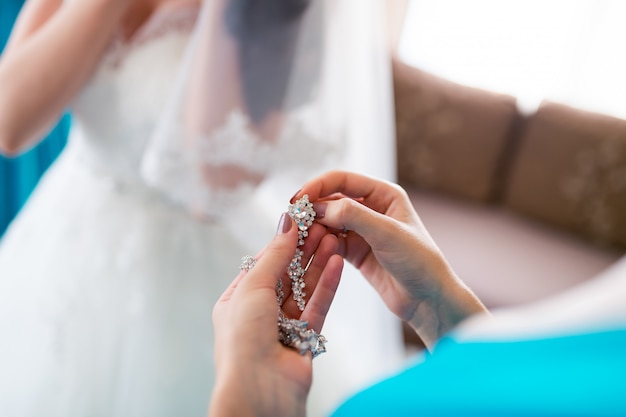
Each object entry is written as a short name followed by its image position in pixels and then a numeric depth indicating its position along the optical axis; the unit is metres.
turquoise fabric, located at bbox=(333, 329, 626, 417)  0.18
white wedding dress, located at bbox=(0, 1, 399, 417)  0.61
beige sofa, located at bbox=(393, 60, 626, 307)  1.60
